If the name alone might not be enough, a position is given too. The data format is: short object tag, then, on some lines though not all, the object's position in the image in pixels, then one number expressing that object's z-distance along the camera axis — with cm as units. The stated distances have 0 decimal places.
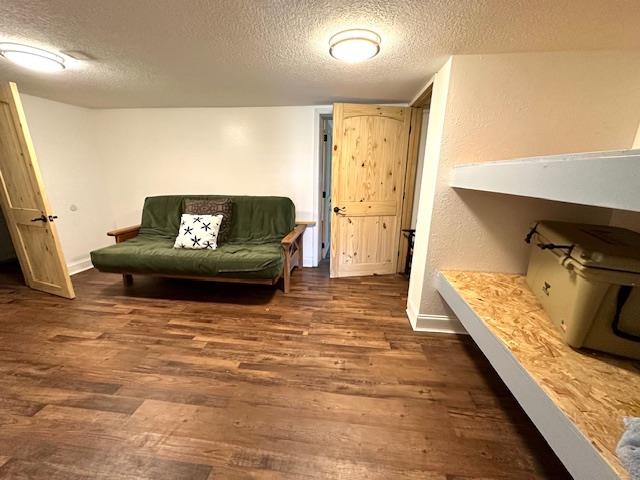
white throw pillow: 258
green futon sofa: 228
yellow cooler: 91
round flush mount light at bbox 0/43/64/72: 156
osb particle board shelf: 69
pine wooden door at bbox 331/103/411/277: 266
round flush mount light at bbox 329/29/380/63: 136
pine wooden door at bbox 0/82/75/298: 204
